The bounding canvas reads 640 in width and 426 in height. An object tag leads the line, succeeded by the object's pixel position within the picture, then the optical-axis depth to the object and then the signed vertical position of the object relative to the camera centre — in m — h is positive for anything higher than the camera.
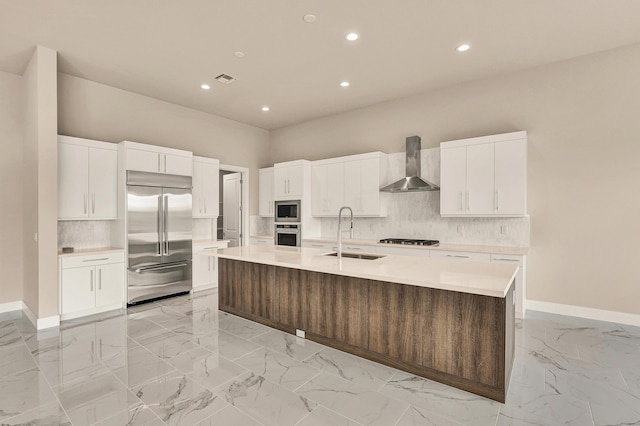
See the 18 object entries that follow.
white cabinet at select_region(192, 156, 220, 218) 5.52 +0.45
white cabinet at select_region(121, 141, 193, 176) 4.47 +0.81
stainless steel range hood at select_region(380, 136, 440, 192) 4.78 +0.59
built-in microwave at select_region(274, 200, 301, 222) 6.05 +0.02
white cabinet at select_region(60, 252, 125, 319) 3.86 -0.92
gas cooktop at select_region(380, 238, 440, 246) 4.68 -0.46
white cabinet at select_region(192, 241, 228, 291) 5.27 -0.98
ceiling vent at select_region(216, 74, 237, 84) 4.40 +1.91
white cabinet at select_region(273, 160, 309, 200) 6.04 +0.65
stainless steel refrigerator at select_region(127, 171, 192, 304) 4.48 -0.34
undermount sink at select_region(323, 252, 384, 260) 3.21 -0.47
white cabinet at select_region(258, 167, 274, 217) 6.73 +0.42
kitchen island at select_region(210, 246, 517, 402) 2.16 -0.83
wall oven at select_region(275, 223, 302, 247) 5.97 -0.43
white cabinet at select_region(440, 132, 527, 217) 4.03 +0.48
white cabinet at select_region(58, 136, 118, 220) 4.09 +0.46
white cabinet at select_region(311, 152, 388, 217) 5.28 +0.49
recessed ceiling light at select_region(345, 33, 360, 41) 3.37 +1.91
